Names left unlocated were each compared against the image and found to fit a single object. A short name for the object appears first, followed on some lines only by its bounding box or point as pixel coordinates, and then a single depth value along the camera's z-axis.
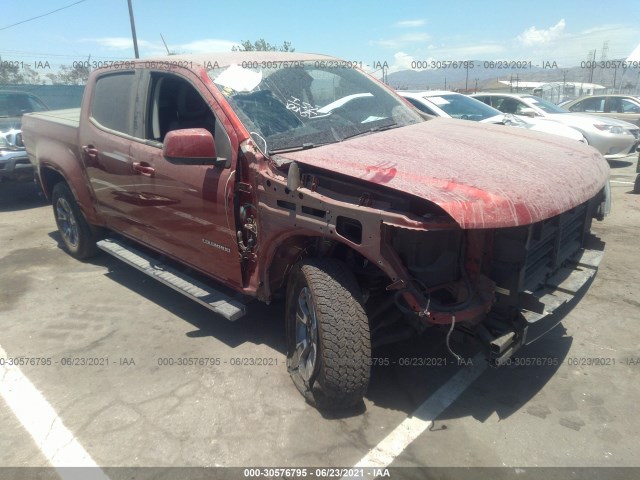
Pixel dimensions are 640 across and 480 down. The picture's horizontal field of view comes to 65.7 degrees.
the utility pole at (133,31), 18.41
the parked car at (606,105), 14.23
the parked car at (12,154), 8.07
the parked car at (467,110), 8.19
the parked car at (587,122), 10.20
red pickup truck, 2.49
